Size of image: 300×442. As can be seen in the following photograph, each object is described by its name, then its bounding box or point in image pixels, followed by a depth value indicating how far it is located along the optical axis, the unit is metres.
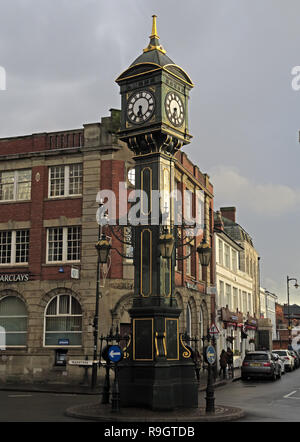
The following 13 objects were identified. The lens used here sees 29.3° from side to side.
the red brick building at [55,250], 29.03
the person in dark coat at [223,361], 31.11
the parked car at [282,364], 38.76
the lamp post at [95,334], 24.90
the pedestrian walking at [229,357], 33.03
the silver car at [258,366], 30.80
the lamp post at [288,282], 67.86
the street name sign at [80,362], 26.30
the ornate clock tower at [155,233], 16.31
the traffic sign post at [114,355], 15.74
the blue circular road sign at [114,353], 15.75
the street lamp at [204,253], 17.86
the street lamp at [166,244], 16.59
